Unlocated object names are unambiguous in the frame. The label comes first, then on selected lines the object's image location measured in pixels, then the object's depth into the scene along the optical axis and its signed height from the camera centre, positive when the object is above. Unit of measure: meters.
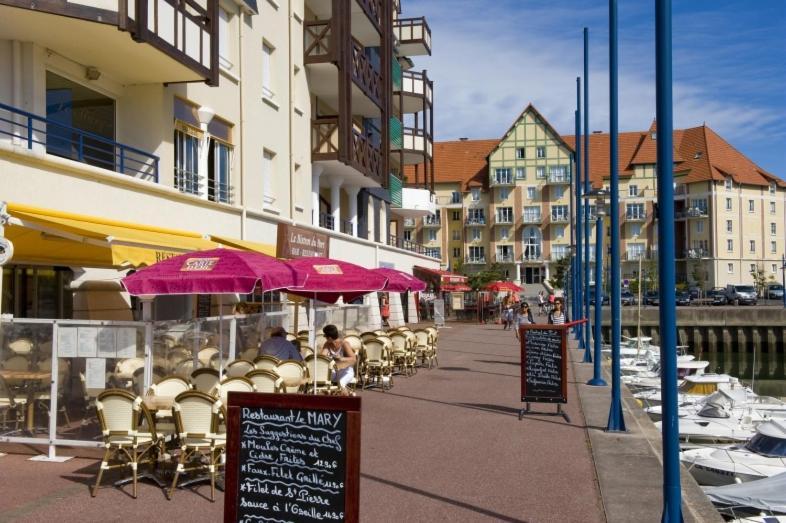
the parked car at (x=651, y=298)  75.34 -2.24
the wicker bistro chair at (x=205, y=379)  11.30 -1.39
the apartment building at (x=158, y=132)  14.14 +3.42
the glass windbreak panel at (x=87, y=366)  10.48 -1.12
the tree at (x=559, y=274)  84.87 -0.06
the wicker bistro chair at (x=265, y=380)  11.12 -1.38
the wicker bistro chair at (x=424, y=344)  22.12 -1.83
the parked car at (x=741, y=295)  71.25 -1.86
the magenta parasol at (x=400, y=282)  18.14 -0.17
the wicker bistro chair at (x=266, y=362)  13.07 -1.36
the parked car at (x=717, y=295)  74.06 -2.07
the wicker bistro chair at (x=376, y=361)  17.72 -1.82
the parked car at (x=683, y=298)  72.44 -2.19
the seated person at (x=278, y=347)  14.10 -1.21
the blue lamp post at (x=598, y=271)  16.75 +0.05
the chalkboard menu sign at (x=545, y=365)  13.88 -1.51
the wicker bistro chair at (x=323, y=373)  14.19 -1.66
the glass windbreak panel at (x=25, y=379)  10.57 -1.29
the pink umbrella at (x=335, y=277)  14.12 -0.05
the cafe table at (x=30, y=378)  10.56 -1.28
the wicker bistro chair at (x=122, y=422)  8.89 -1.54
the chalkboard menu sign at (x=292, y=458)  5.48 -1.22
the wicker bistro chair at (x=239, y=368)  12.58 -1.38
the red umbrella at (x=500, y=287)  49.59 -0.78
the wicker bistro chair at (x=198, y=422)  8.73 -1.52
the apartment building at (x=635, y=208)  94.12 +7.36
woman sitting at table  14.45 -1.40
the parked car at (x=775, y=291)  82.30 -1.81
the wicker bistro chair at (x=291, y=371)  13.14 -1.50
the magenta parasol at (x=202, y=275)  10.74 -0.01
